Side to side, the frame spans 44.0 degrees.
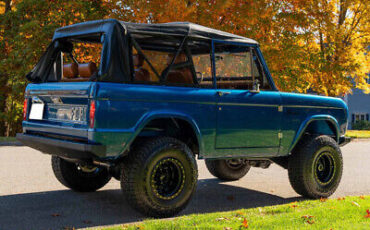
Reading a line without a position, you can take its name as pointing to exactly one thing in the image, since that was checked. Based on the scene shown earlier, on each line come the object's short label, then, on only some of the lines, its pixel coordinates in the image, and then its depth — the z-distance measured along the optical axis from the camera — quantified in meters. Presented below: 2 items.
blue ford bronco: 4.80
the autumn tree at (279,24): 15.15
